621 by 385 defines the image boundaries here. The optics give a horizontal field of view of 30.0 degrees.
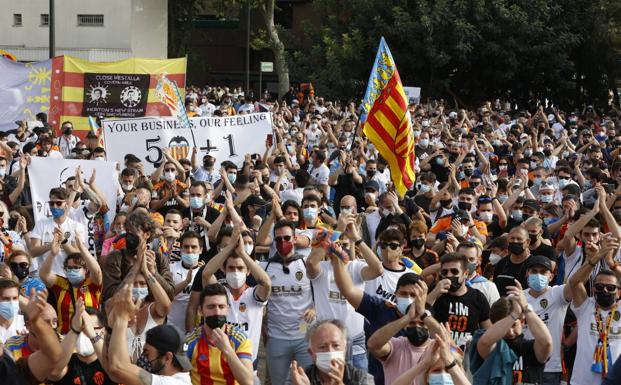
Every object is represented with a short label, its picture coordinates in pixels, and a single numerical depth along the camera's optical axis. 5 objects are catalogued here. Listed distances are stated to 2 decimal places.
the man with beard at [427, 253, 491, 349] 7.98
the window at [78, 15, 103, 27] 44.75
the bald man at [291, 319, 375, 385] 5.50
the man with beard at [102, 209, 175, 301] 8.47
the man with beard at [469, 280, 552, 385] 6.81
